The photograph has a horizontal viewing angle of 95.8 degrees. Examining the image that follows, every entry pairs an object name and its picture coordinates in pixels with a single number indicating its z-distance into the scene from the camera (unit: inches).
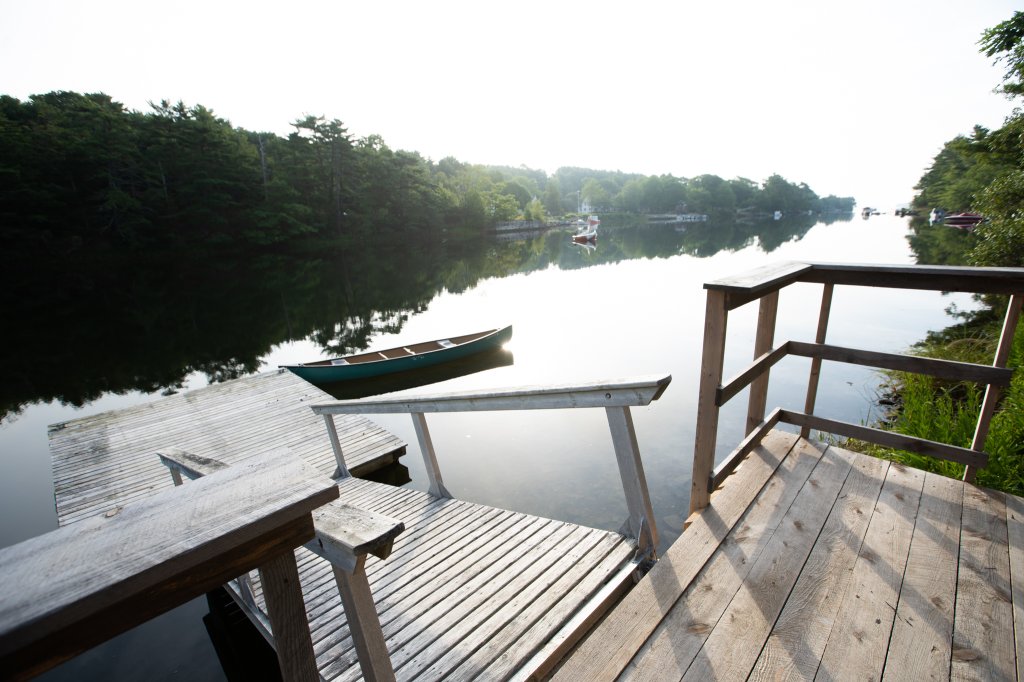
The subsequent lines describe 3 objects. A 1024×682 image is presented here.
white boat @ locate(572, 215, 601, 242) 2193.7
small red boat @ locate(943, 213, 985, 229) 1822.3
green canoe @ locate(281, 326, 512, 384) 430.3
